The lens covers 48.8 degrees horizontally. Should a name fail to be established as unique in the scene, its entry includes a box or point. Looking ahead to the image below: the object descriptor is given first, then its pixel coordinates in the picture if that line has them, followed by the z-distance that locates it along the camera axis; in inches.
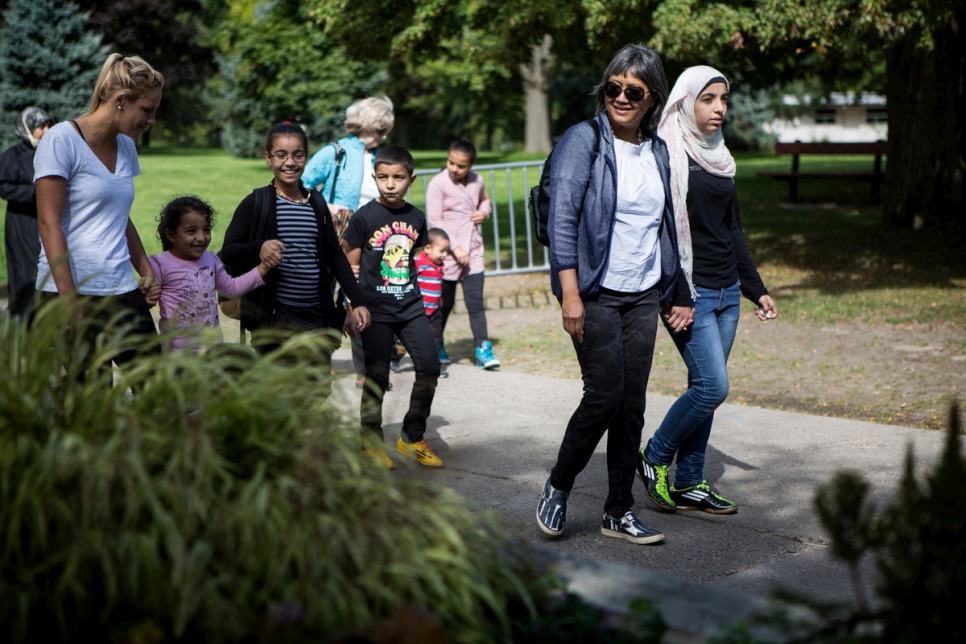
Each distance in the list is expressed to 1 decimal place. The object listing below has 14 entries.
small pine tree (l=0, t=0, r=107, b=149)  1379.2
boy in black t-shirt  217.9
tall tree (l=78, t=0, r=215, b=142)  1609.3
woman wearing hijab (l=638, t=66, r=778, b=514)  183.8
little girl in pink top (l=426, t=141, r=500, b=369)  332.2
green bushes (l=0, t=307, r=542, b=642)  86.6
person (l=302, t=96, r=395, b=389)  297.9
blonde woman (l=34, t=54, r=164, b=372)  158.9
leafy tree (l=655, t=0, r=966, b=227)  421.1
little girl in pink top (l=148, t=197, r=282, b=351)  190.1
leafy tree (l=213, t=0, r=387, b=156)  1504.7
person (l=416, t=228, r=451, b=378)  296.2
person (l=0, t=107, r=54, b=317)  276.5
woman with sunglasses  165.9
